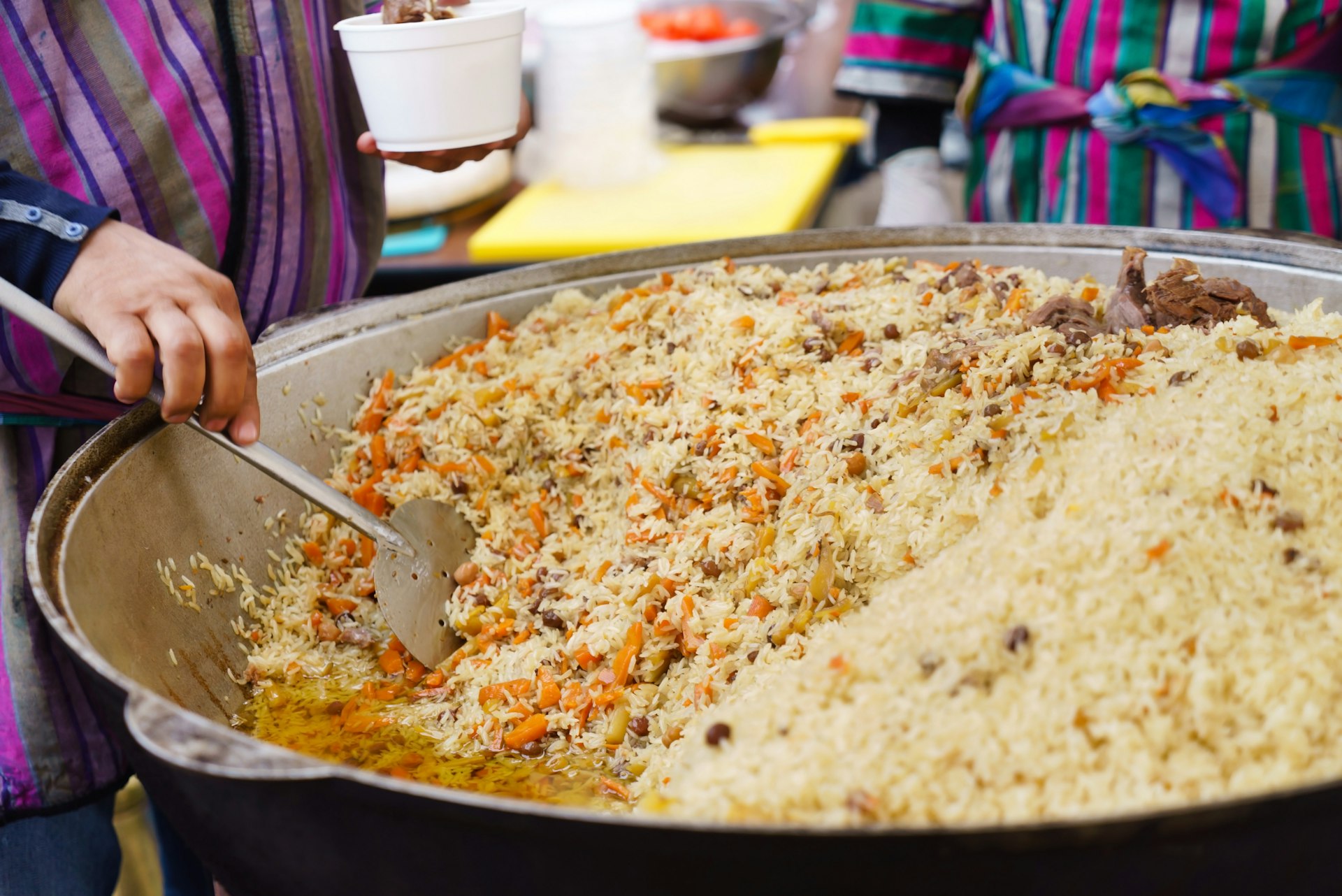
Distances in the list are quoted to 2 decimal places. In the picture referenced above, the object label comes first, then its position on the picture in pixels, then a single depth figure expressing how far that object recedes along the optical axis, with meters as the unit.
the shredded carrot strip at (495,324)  2.08
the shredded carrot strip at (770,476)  1.57
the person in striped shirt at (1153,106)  2.54
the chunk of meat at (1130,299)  1.62
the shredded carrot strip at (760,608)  1.43
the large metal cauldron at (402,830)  0.79
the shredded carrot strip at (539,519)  1.79
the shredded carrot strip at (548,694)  1.49
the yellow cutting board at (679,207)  3.72
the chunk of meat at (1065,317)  1.61
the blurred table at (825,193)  3.55
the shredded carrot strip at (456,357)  2.00
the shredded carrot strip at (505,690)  1.50
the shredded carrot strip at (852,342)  1.79
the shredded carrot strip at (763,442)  1.61
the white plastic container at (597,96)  4.03
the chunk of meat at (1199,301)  1.59
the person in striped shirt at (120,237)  1.37
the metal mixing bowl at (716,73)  4.65
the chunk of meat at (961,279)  1.88
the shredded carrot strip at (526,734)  1.44
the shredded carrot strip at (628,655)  1.46
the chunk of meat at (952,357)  1.55
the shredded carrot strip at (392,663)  1.63
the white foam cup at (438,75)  1.60
